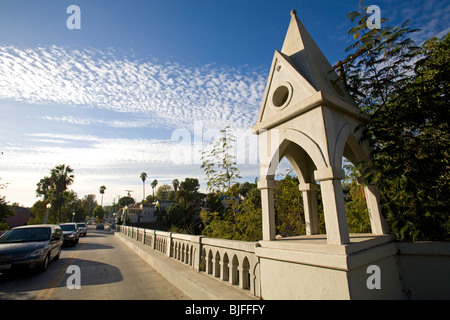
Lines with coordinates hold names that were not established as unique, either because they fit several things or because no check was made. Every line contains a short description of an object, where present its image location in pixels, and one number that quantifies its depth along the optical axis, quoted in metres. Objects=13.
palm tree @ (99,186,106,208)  100.94
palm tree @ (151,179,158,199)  97.97
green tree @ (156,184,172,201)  100.78
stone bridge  2.48
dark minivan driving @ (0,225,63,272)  5.68
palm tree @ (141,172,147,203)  90.26
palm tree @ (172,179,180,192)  89.45
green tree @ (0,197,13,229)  14.71
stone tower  2.84
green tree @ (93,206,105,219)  91.43
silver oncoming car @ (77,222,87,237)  24.43
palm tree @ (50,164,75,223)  42.34
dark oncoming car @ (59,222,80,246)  13.68
